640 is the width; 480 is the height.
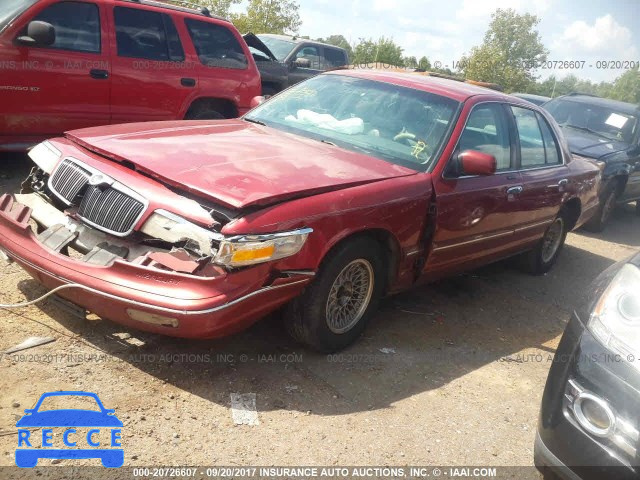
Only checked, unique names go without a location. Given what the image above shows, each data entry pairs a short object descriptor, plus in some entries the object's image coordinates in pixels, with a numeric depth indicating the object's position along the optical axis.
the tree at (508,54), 33.53
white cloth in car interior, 4.40
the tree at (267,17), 20.98
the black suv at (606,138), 8.52
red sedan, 2.99
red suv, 5.74
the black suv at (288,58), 10.11
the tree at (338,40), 33.12
